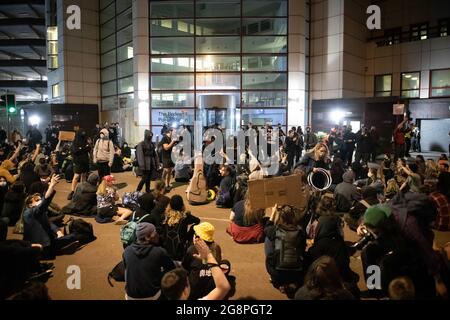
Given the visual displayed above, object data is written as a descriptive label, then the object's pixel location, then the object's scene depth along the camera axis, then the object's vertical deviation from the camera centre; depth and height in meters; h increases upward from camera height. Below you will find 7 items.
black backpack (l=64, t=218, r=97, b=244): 6.35 -1.81
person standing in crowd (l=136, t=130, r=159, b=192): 9.54 -0.71
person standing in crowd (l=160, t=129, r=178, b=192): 10.32 -0.67
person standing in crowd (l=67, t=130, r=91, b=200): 9.80 -0.70
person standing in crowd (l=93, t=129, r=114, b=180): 10.05 -0.60
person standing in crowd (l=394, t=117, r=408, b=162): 15.04 -0.35
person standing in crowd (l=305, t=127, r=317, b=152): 14.73 -0.31
